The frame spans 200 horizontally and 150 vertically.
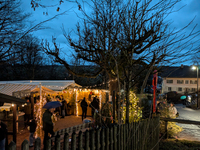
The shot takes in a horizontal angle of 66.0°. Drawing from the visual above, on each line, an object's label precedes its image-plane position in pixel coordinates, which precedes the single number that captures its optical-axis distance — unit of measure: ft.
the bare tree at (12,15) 20.03
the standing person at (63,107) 40.23
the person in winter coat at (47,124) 18.55
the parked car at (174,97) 86.40
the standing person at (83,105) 36.45
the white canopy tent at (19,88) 26.96
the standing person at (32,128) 19.93
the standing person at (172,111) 25.86
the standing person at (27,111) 28.71
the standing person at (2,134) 14.52
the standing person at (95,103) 35.89
